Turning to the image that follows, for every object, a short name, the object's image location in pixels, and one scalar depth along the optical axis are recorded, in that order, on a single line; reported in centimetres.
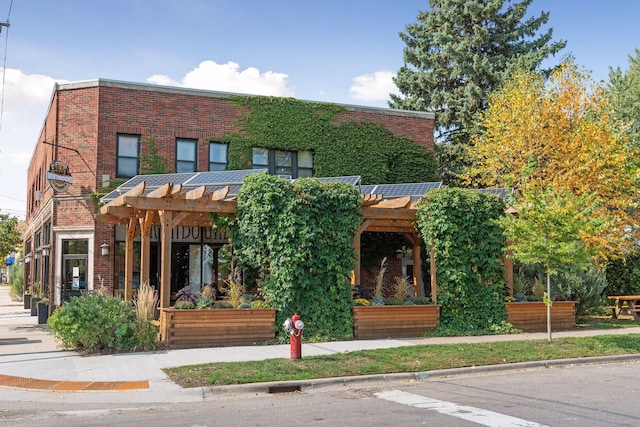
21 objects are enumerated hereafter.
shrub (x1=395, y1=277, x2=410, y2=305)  1556
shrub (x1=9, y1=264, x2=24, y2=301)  3600
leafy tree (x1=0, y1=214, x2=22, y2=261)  2838
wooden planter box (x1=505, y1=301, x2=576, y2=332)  1620
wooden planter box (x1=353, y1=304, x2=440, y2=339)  1466
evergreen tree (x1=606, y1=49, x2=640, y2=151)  3098
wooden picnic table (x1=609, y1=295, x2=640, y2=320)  2073
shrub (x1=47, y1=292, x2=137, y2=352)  1220
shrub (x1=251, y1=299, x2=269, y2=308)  1392
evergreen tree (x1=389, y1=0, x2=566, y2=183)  3597
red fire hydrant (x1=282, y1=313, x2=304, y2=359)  1080
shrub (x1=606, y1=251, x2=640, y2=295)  2464
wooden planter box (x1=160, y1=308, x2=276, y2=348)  1296
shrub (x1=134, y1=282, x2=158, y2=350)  1258
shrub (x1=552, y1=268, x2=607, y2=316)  1888
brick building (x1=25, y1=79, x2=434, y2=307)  2038
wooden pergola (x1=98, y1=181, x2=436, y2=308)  1353
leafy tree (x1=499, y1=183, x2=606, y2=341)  1334
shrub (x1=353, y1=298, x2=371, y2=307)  1510
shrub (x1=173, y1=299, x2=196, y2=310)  1316
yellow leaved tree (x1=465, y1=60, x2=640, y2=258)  2230
